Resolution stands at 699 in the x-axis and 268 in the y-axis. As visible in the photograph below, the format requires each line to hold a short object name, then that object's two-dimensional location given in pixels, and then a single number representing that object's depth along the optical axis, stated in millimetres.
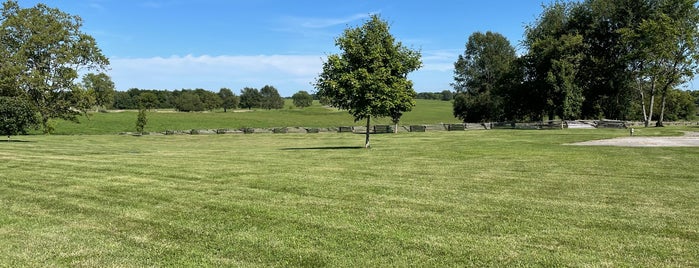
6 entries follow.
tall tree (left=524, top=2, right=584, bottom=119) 51500
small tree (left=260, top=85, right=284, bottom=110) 181500
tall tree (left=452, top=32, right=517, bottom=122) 69938
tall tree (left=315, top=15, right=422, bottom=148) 24062
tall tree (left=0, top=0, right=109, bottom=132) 44125
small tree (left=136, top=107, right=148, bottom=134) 66038
